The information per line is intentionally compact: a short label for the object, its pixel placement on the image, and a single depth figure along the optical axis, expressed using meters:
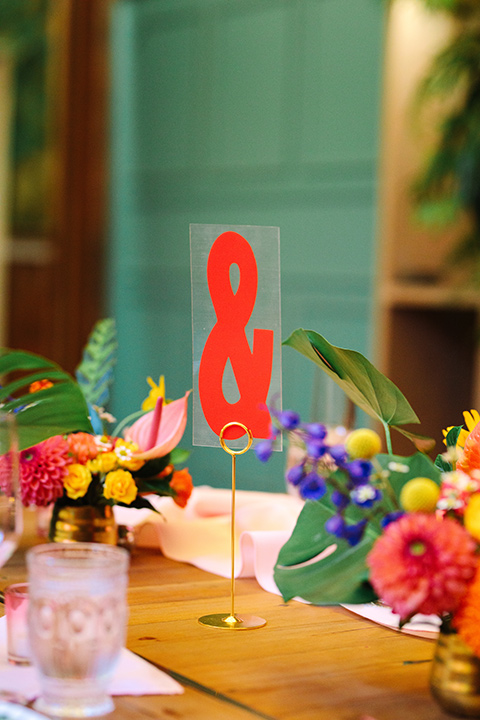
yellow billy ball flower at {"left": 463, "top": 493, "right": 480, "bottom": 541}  1.37
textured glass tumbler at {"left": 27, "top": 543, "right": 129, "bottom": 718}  1.37
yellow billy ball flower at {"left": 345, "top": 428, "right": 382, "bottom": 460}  1.41
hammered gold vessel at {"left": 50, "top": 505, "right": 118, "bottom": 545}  1.87
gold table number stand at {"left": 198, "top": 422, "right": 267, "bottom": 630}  1.64
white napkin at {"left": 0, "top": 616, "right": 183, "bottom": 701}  1.44
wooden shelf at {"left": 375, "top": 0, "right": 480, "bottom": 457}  4.75
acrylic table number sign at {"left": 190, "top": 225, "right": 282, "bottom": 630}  1.66
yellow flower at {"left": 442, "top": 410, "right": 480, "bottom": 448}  1.64
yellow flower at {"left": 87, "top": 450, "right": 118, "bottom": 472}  1.85
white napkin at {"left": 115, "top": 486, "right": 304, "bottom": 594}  1.84
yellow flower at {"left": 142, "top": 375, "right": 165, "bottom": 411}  1.90
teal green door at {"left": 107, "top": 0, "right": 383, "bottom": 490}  5.31
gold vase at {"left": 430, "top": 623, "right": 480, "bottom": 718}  1.38
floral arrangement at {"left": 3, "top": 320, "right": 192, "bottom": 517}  1.84
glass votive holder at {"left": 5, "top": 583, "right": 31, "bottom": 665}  1.49
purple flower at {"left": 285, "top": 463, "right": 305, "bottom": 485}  1.39
